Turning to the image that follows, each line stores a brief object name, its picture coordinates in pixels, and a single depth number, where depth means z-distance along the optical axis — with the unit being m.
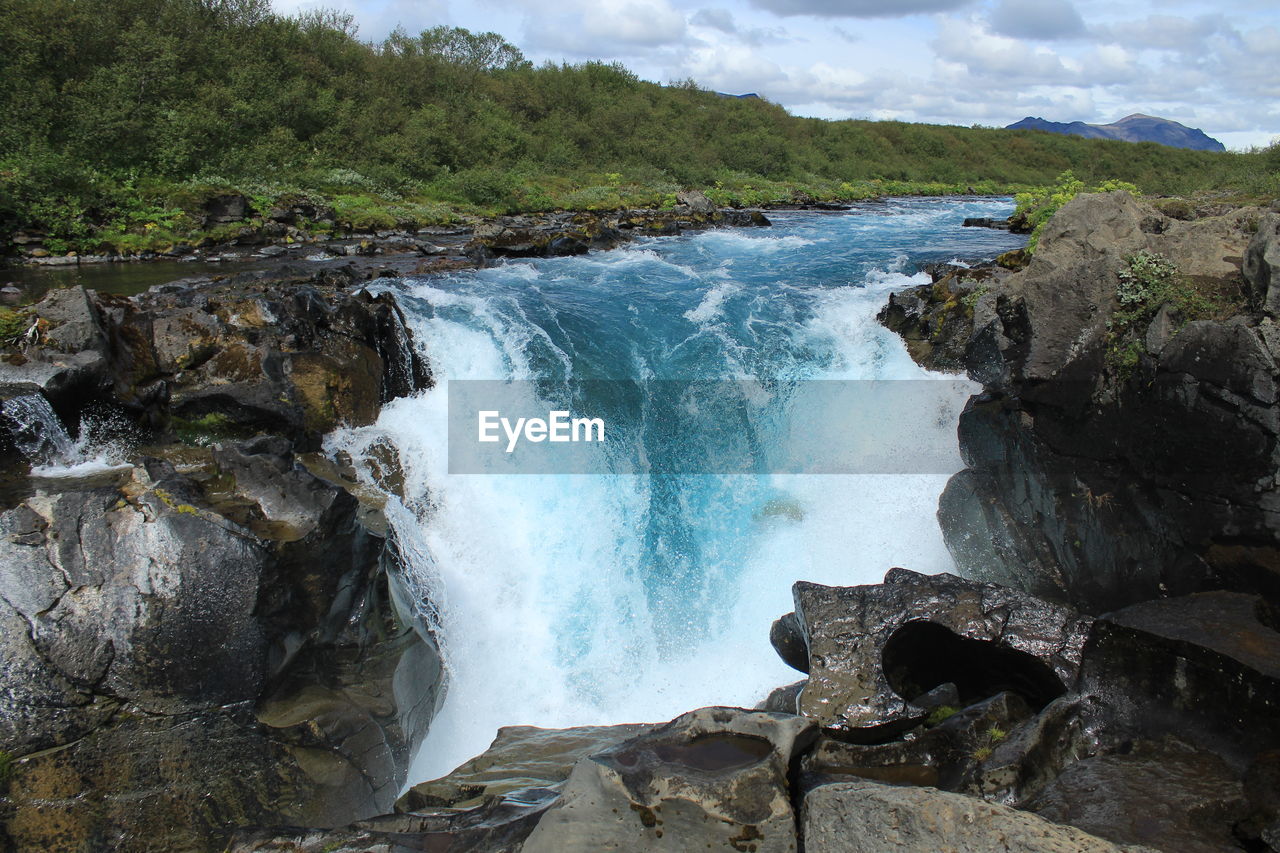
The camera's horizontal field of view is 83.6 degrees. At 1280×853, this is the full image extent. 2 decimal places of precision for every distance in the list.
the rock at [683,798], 4.13
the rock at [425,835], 4.52
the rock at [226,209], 21.84
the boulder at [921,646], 6.54
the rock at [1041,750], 5.08
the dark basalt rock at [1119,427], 6.39
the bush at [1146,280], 7.66
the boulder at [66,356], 7.79
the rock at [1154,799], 4.05
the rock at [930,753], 5.64
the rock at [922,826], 3.47
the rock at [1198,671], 4.93
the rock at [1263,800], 3.83
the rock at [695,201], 34.28
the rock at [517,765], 5.71
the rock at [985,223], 28.92
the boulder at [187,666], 5.04
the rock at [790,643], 7.94
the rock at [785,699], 7.26
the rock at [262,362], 9.19
